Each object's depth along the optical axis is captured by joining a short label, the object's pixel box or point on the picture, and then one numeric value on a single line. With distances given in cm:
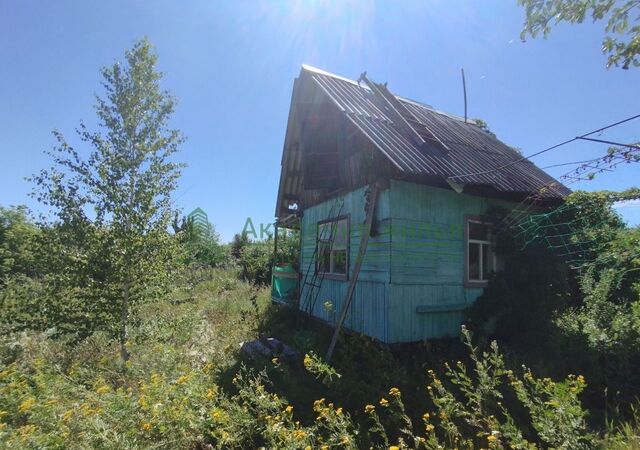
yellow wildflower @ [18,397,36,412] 363
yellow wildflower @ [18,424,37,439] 324
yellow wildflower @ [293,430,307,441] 312
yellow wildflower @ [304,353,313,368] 426
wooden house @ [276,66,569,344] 660
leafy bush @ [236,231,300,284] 1684
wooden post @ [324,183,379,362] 596
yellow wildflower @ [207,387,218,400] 393
